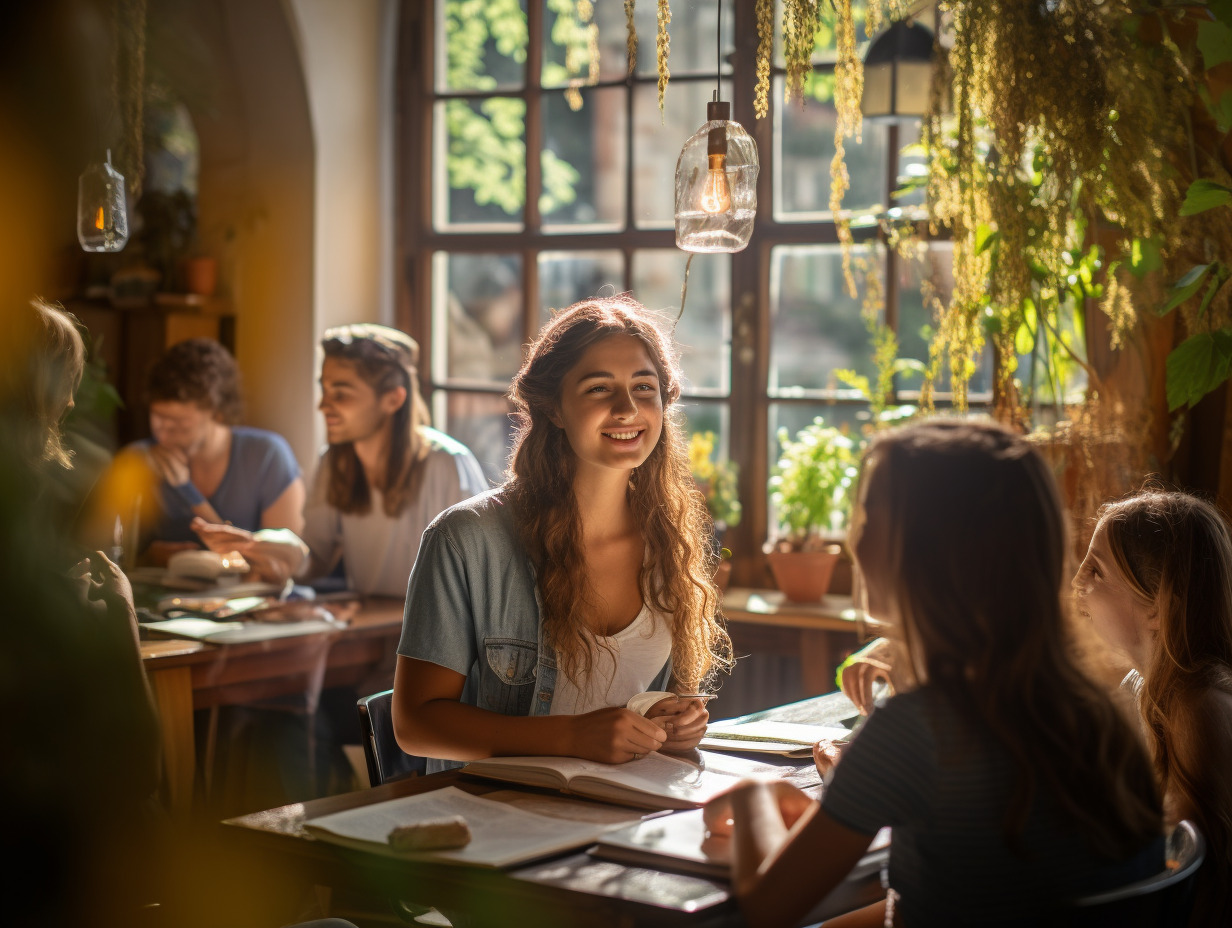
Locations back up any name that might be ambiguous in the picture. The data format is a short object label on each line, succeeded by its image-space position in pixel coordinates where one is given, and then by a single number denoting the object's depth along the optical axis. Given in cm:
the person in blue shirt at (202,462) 372
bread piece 135
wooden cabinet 433
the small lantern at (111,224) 213
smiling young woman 188
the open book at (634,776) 157
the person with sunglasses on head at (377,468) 330
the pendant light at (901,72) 302
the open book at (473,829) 135
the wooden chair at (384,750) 194
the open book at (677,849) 132
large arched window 385
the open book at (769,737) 191
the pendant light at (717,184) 211
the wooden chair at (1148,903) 110
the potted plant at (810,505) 358
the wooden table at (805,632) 340
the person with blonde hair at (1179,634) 157
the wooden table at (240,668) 275
